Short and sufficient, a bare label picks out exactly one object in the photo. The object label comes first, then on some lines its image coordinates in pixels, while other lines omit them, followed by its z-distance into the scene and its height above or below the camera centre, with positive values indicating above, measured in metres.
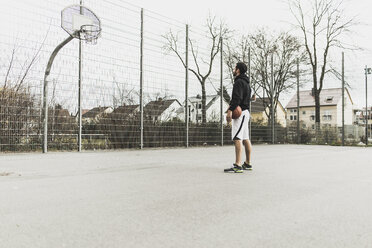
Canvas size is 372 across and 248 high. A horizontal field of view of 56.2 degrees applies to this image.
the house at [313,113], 18.66 +1.33
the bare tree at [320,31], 21.30 +6.47
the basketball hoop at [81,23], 7.30 +2.38
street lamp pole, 22.48 +4.21
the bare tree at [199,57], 10.20 +2.49
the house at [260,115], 14.08 +0.85
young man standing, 5.21 +0.39
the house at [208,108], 10.88 +0.86
